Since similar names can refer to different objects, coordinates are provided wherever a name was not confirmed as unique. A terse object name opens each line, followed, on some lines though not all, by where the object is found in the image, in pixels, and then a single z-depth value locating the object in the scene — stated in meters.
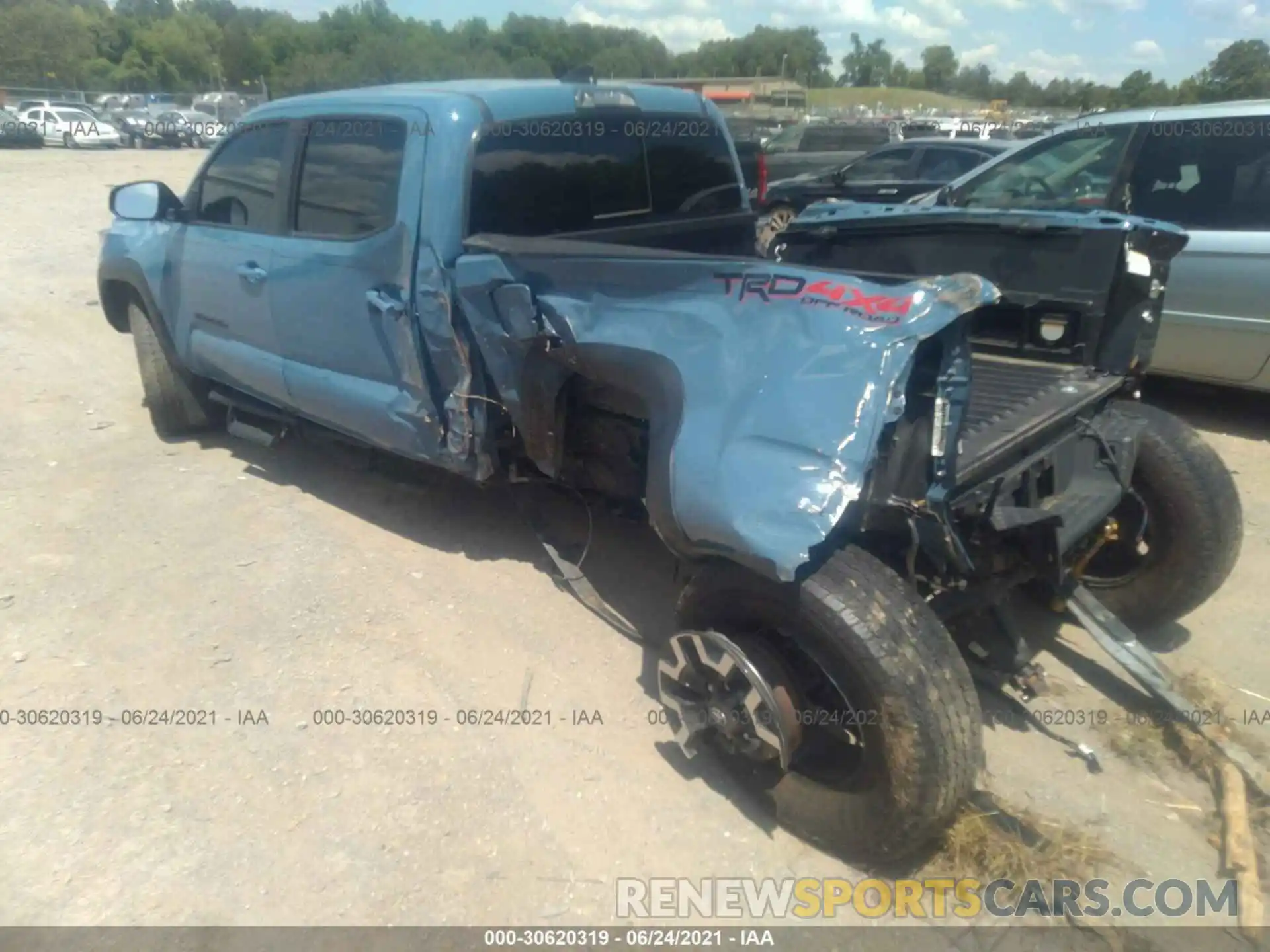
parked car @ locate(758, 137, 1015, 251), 9.88
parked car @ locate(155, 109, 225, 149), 32.31
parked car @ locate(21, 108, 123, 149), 29.75
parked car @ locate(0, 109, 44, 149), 26.83
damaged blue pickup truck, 2.28
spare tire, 3.25
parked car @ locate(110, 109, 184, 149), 31.73
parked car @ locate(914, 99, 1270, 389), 5.13
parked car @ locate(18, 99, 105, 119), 30.67
